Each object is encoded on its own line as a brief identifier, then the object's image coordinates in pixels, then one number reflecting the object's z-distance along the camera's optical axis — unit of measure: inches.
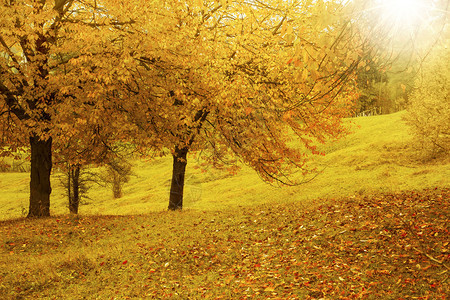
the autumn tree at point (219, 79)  495.2
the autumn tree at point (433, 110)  1067.9
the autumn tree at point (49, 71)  448.1
